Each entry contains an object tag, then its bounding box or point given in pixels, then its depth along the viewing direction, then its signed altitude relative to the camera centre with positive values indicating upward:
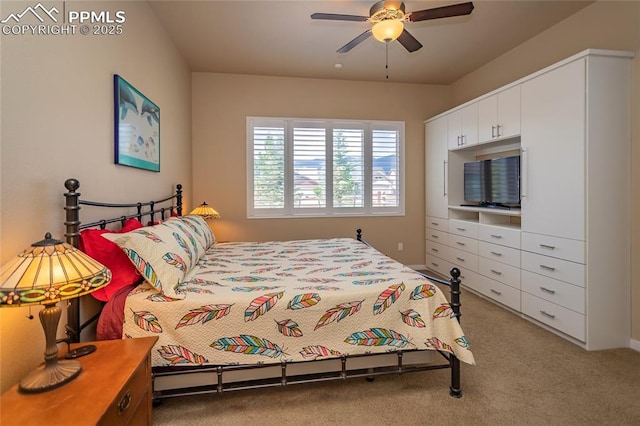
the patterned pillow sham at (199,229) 2.79 -0.19
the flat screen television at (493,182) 3.43 +0.31
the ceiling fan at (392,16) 2.29 +1.43
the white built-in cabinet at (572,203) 2.57 +0.04
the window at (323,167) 4.68 +0.63
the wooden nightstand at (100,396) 1.00 -0.65
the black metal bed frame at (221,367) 1.63 -0.95
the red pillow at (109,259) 1.77 -0.29
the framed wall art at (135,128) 2.26 +0.66
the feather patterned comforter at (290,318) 1.76 -0.64
